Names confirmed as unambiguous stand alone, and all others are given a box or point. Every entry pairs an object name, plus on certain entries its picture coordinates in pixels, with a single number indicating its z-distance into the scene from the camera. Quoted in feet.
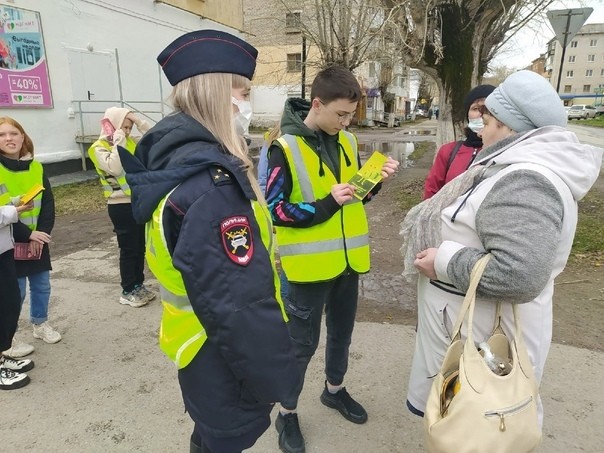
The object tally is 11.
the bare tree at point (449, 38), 23.66
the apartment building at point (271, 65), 96.84
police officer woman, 4.25
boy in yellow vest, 7.44
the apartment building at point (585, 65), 236.63
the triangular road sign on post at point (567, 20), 25.11
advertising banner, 29.66
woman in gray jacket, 4.61
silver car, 163.12
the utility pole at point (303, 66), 59.50
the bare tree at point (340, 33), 45.75
